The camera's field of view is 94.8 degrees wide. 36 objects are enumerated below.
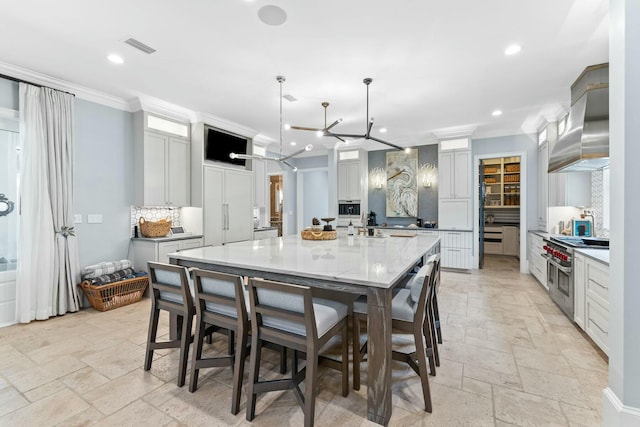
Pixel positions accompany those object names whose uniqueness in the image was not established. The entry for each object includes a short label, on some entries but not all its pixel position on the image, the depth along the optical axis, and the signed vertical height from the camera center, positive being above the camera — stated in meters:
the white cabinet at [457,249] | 5.64 -0.72
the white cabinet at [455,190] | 5.72 +0.42
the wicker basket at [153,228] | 4.20 -0.23
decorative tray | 3.41 -0.27
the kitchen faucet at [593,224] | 4.01 -0.17
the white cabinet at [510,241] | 7.32 -0.73
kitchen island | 1.65 -0.37
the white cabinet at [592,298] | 2.45 -0.80
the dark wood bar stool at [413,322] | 1.79 -0.71
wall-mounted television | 4.82 +1.17
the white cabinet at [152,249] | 4.03 -0.52
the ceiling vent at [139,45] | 2.70 +1.57
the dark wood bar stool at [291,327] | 1.56 -0.66
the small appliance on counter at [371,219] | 6.79 -0.17
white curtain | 3.25 +0.04
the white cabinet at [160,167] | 4.16 +0.68
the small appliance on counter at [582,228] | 3.96 -0.22
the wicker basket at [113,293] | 3.56 -1.01
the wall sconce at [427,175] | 6.38 +0.82
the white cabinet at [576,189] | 4.12 +0.32
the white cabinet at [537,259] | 4.46 -0.78
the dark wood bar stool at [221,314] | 1.77 -0.67
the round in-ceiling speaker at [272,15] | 2.25 +1.56
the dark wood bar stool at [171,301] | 2.03 -0.66
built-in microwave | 6.86 +0.10
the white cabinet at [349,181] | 6.84 +0.74
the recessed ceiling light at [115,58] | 2.96 +1.57
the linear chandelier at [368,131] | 3.38 +0.94
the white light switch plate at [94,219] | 3.81 -0.09
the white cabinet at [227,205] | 4.84 +0.12
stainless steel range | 3.21 -0.62
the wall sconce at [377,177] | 6.95 +0.84
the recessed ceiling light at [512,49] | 2.75 +1.55
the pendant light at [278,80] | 3.41 +1.56
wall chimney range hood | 2.91 +0.92
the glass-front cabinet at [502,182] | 7.42 +0.75
